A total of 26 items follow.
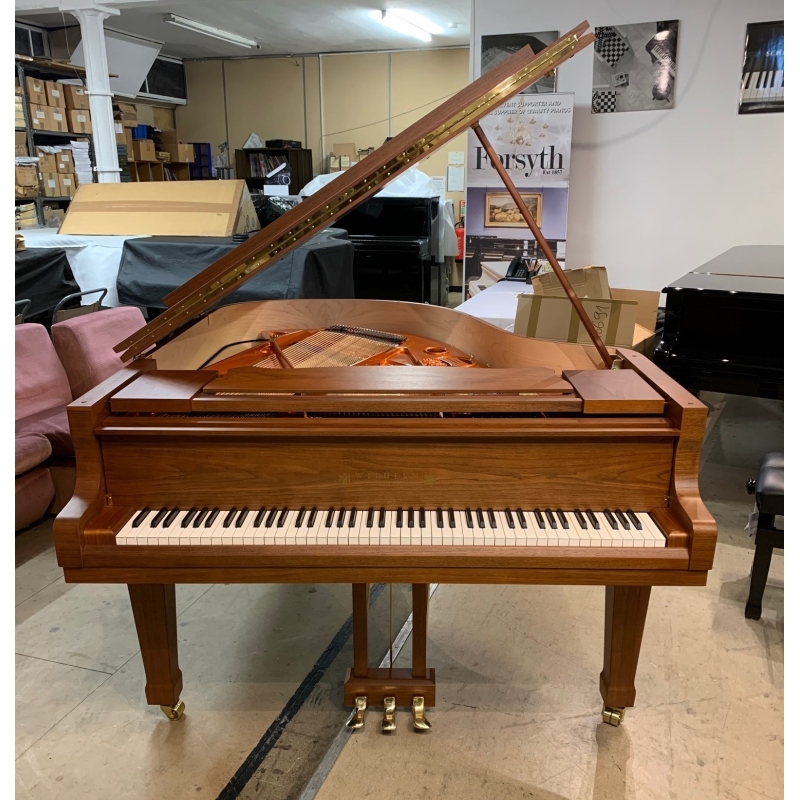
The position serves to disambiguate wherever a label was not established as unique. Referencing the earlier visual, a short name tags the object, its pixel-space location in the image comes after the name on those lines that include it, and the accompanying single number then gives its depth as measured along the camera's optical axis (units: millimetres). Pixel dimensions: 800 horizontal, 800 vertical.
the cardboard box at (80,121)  7184
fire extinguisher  8750
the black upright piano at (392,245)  6664
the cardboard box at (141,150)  9102
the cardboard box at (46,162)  6723
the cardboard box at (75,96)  7148
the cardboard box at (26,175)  6133
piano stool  2404
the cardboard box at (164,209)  5230
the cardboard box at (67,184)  7008
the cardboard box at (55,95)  6867
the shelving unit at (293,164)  9438
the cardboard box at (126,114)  8716
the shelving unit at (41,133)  6672
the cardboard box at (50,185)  6793
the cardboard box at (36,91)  6660
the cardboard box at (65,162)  6930
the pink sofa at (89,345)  3279
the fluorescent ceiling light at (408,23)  7081
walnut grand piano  1519
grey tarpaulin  4648
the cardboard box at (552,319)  3107
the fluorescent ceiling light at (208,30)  7220
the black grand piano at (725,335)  2955
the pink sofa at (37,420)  2988
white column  5957
